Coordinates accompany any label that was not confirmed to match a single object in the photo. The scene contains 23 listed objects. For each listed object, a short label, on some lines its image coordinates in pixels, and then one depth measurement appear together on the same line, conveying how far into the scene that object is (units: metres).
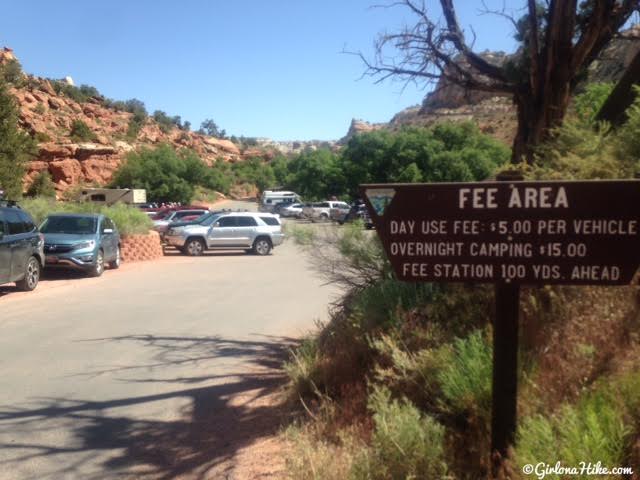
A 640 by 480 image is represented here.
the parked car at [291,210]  56.61
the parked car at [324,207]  48.47
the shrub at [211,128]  145.93
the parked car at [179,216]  32.25
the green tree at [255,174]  110.38
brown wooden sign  3.42
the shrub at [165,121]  108.69
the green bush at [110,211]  23.59
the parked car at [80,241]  17.30
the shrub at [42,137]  68.61
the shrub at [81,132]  77.06
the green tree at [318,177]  67.94
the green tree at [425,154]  44.06
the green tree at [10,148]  32.09
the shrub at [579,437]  3.12
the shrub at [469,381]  4.13
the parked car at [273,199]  63.62
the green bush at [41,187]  59.37
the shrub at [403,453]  3.59
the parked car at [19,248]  13.11
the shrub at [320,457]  3.87
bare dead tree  7.98
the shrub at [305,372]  6.07
